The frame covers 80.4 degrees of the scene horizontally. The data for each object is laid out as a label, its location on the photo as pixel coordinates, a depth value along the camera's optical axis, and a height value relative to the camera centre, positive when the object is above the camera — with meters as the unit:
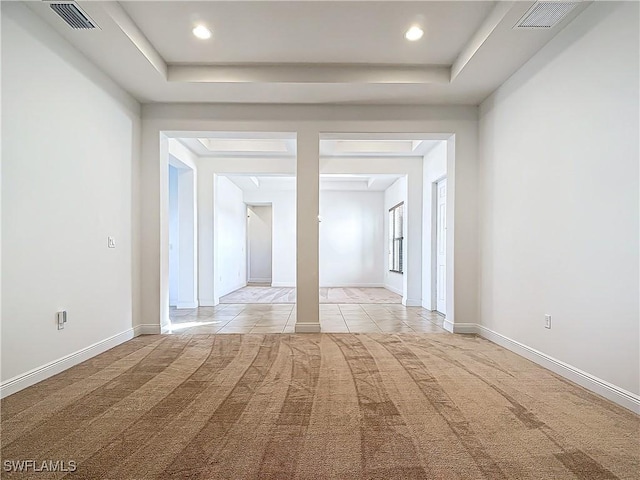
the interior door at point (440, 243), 6.25 -0.03
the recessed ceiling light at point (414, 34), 3.29 +1.84
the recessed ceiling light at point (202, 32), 3.29 +1.86
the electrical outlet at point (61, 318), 3.04 -0.61
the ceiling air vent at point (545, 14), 2.67 +1.66
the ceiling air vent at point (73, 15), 2.68 +1.68
